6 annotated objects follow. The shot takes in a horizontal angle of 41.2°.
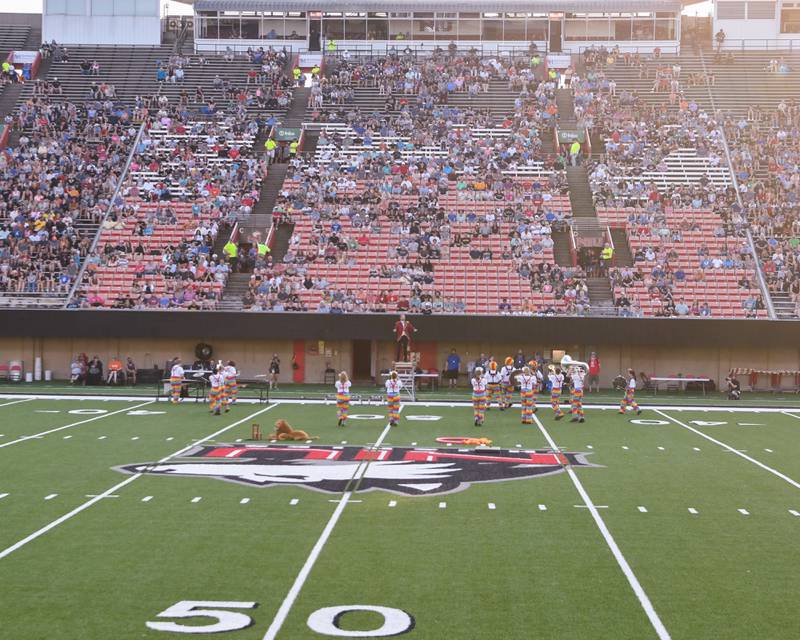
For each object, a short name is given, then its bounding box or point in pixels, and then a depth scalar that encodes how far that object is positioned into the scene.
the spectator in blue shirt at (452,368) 40.81
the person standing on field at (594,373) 40.00
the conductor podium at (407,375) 36.00
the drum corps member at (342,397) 27.19
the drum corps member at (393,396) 27.22
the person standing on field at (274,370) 39.98
